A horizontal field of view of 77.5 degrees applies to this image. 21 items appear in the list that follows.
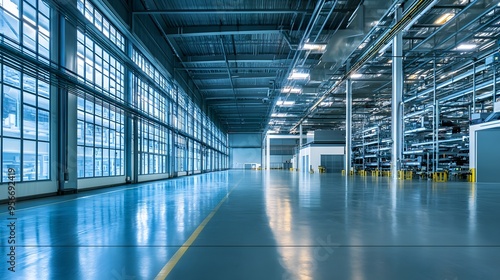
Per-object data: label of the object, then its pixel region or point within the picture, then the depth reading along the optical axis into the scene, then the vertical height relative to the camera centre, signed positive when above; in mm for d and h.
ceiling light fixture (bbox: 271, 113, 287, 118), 46888 +4929
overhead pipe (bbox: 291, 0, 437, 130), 13023 +5850
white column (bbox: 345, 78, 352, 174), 30272 +2012
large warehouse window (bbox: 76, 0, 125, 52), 14822 +6700
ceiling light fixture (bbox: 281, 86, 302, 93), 31528 +5936
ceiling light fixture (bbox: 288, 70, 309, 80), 27206 +6352
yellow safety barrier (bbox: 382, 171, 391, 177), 27444 -2446
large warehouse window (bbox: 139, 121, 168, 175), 22580 -61
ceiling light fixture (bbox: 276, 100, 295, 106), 37562 +5423
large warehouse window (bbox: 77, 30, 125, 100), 15110 +4365
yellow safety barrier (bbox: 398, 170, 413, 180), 21938 -2050
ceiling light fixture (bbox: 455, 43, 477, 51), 20891 +6797
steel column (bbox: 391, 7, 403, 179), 21734 +2278
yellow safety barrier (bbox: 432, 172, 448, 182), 21622 -2179
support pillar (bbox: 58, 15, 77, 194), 12922 +1195
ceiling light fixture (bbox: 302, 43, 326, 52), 21453 +7157
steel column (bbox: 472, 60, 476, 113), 18541 +3505
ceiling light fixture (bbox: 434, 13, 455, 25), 18027 +7609
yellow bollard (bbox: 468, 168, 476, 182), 19828 -1805
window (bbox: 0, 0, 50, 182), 10438 +1612
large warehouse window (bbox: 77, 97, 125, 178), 15266 +393
